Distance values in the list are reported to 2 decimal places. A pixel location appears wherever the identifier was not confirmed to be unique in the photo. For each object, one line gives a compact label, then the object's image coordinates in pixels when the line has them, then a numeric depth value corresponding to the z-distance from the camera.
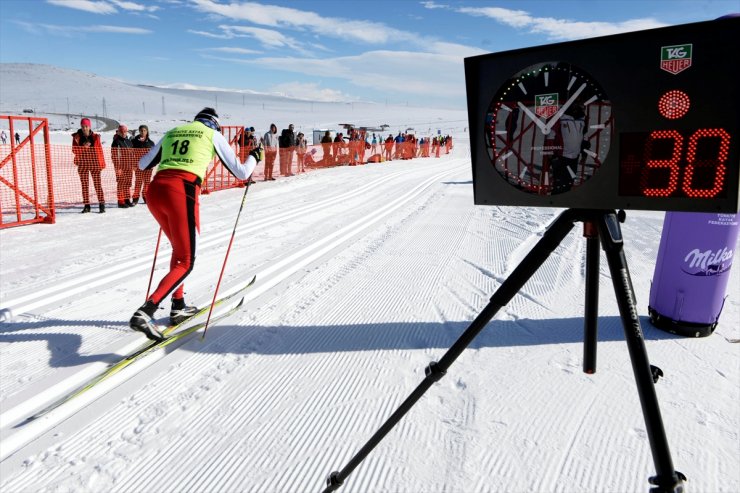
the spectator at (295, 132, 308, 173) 18.56
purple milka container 3.43
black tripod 1.43
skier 3.71
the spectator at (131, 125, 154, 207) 10.53
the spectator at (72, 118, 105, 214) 9.60
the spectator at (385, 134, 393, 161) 28.19
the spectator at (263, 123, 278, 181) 15.60
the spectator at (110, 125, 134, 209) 10.30
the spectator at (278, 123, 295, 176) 17.09
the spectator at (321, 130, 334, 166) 21.45
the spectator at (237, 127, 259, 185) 14.57
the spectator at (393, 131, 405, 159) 29.61
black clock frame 1.35
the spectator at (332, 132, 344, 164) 22.45
